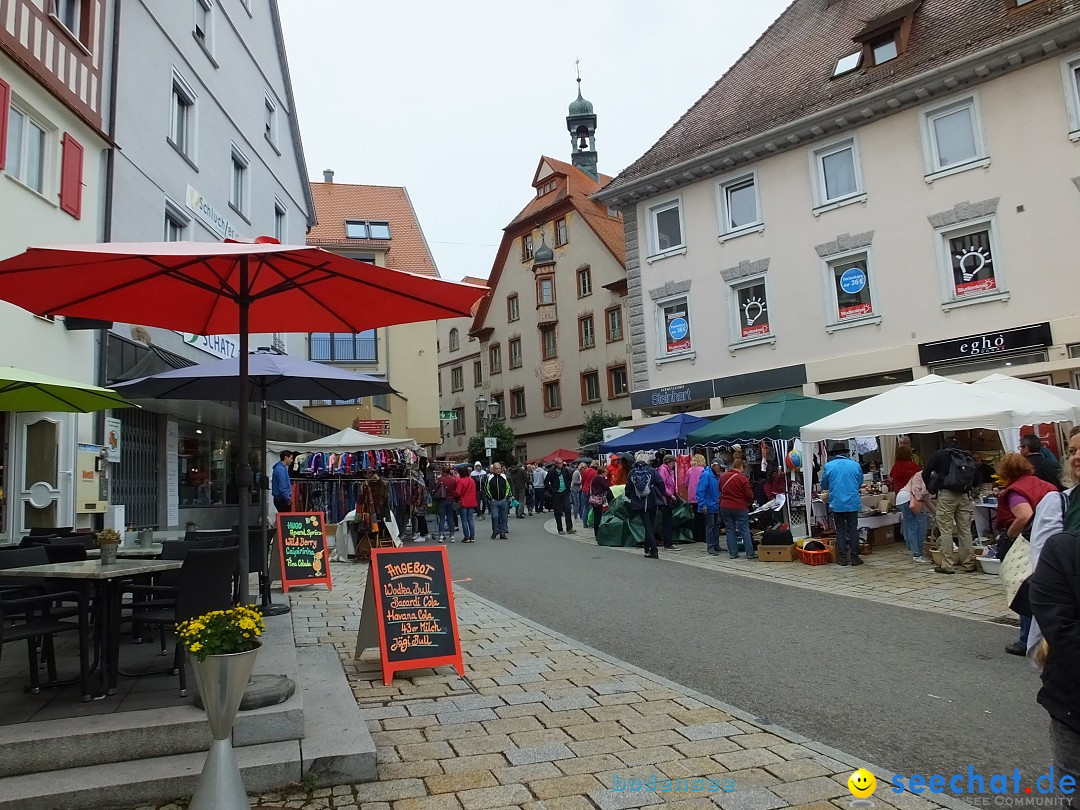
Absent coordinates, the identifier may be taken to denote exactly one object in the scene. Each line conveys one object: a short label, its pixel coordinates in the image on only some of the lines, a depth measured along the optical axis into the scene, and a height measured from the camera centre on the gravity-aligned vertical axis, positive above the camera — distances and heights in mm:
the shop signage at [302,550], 9883 -615
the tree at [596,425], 34312 +2664
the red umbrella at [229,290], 4078 +1429
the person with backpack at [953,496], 10008 -380
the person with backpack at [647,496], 13312 -217
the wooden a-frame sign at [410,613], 5922 -905
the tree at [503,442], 38906 +2421
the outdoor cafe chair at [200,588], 4633 -494
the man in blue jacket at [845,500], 10953 -390
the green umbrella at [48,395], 6809 +1138
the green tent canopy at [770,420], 13539 +1010
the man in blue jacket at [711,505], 13570 -440
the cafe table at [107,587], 4625 -460
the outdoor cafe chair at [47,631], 4457 -662
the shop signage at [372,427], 26797 +2522
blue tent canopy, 16234 +982
